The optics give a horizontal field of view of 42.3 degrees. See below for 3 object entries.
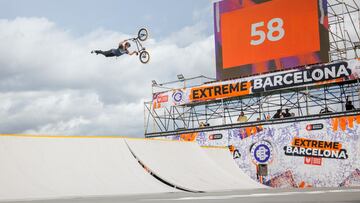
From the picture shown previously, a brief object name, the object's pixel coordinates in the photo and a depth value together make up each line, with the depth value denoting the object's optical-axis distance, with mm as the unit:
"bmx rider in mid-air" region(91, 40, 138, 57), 23906
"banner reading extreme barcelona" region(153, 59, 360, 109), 27609
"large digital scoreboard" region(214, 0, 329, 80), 29938
